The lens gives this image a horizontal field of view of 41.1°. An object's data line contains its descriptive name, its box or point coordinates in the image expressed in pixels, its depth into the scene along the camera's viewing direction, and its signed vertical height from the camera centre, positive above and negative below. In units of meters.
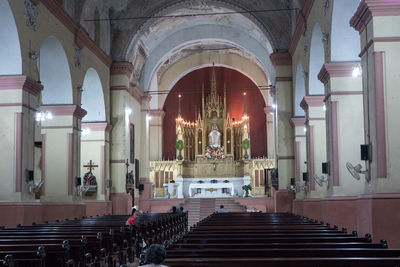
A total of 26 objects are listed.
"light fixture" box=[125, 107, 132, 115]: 24.97 +3.08
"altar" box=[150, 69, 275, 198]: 33.72 +0.86
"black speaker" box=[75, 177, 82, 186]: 18.85 -0.18
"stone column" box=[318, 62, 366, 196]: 14.11 +1.29
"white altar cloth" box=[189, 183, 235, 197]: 33.12 -0.70
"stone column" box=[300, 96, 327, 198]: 17.84 +1.09
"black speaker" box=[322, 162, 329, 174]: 14.80 +0.17
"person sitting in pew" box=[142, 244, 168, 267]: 4.03 -0.61
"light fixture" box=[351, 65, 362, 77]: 12.72 +2.45
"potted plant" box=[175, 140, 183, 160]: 34.69 +1.87
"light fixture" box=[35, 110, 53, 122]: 14.99 +1.74
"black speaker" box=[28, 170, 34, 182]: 14.16 +0.01
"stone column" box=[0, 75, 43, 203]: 13.76 +1.01
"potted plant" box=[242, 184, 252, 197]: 31.39 -0.82
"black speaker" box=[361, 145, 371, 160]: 10.41 +0.41
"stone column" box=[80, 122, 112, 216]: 23.19 +1.08
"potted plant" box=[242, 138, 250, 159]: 34.09 +1.89
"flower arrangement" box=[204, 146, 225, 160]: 34.94 +1.50
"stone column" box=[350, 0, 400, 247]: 9.75 +1.26
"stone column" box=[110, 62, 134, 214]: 24.28 +1.95
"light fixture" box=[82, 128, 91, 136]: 23.10 +1.93
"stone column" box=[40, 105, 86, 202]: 18.44 +0.88
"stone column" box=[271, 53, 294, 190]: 23.58 +2.47
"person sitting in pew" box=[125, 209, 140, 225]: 12.27 -1.02
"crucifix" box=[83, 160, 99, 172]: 22.91 +0.42
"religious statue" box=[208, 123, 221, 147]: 34.84 +2.43
